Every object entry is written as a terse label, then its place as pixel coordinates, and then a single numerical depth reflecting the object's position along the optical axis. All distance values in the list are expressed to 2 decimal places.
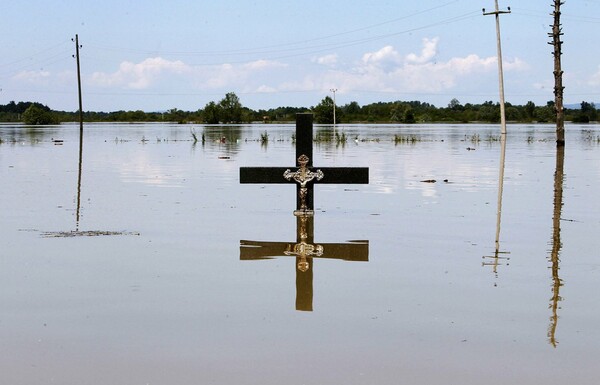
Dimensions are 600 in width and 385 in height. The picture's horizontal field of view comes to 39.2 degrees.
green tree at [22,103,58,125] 158.75
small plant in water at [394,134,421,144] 53.95
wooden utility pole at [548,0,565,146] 43.81
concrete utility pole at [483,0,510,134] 44.94
